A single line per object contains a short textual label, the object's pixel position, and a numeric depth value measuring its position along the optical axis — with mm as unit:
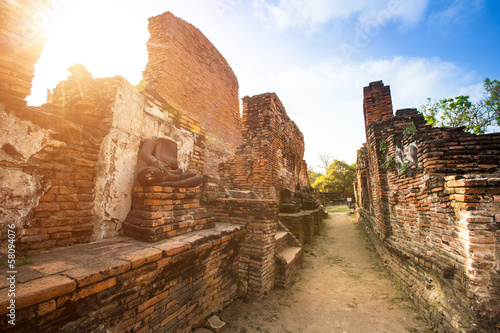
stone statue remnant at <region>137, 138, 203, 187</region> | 2684
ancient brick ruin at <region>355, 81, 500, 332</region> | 2482
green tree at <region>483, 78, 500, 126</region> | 9886
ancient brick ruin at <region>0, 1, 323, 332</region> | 1599
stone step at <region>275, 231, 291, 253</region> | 5052
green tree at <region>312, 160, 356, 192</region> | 27359
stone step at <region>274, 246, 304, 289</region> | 4285
